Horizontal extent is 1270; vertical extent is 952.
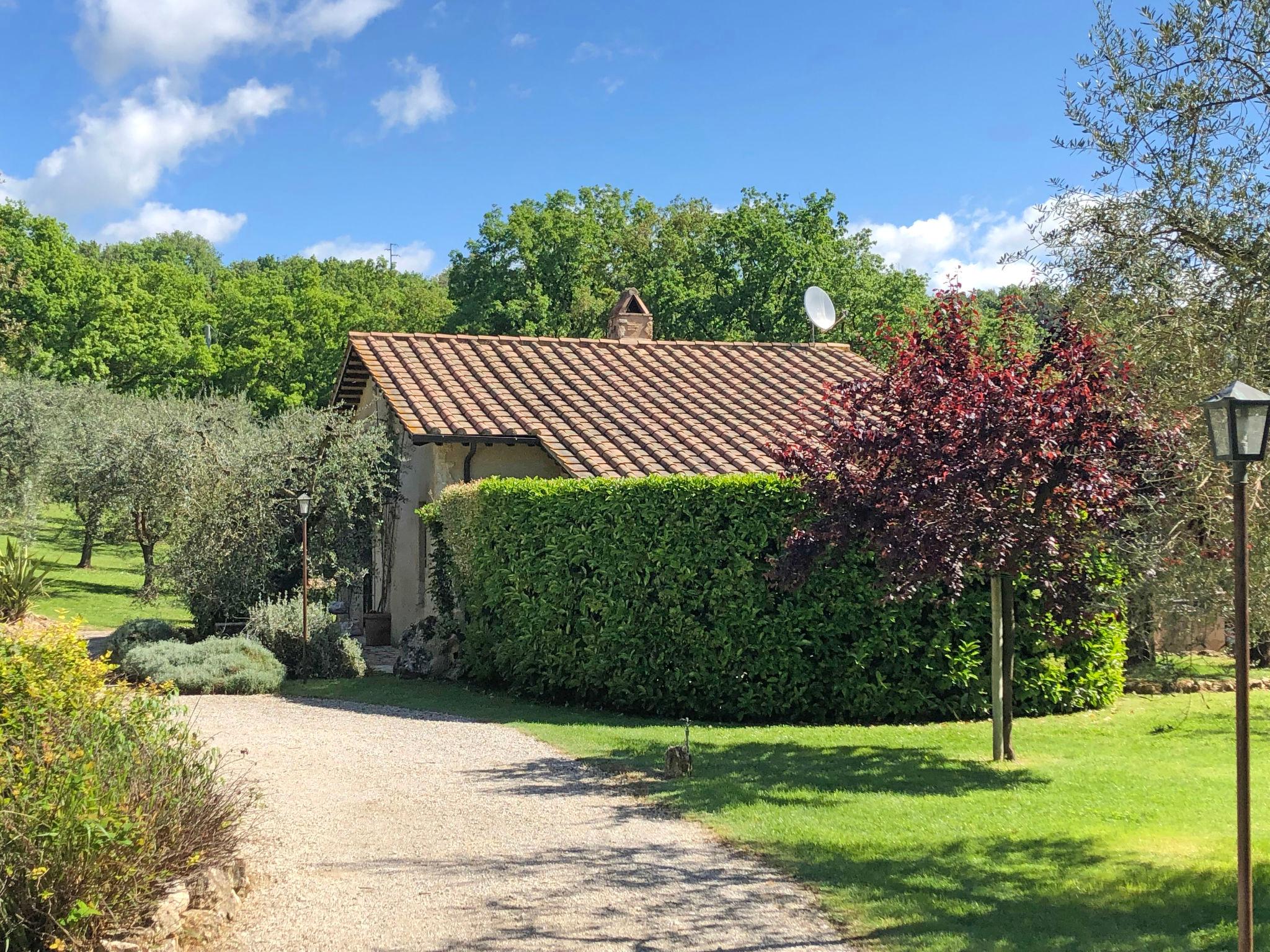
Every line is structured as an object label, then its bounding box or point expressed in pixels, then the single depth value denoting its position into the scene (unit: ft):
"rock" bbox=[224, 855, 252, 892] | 21.35
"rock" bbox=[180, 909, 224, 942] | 19.12
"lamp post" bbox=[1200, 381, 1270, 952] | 17.54
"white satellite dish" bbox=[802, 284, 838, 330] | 78.38
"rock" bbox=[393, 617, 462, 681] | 53.98
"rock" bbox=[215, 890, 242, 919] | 20.15
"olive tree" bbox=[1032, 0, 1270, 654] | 23.08
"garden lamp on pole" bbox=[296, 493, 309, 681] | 54.65
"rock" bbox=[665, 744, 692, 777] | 31.50
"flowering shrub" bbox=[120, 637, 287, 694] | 48.26
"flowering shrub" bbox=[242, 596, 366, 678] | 55.26
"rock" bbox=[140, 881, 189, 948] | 18.38
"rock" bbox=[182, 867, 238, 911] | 20.11
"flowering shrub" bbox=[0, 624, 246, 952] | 17.89
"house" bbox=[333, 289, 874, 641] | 57.77
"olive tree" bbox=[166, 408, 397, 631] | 60.90
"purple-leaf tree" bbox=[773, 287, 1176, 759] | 30.35
